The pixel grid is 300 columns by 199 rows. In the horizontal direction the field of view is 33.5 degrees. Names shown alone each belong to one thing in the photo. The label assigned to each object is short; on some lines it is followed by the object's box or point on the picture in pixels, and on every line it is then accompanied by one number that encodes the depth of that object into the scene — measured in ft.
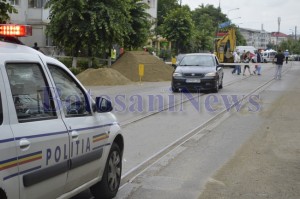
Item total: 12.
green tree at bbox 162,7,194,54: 163.94
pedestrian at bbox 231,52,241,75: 109.93
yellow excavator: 144.37
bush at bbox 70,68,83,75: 87.99
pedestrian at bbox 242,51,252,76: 117.82
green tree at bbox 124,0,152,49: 105.70
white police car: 12.25
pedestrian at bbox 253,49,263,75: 110.01
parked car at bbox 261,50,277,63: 250.72
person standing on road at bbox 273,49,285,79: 93.92
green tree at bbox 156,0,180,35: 279.69
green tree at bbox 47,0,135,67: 84.64
